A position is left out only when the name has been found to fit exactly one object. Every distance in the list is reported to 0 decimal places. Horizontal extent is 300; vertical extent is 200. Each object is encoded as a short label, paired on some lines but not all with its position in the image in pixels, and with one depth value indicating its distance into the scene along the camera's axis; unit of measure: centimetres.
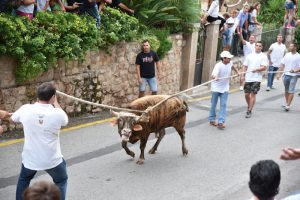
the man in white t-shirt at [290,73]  1344
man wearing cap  1140
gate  1589
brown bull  809
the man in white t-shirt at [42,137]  580
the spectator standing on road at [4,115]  592
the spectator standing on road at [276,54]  1606
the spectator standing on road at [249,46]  1652
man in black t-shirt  1234
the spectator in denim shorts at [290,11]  2195
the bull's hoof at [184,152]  944
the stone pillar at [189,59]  1491
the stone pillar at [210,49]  1612
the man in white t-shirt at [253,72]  1243
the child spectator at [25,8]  1024
